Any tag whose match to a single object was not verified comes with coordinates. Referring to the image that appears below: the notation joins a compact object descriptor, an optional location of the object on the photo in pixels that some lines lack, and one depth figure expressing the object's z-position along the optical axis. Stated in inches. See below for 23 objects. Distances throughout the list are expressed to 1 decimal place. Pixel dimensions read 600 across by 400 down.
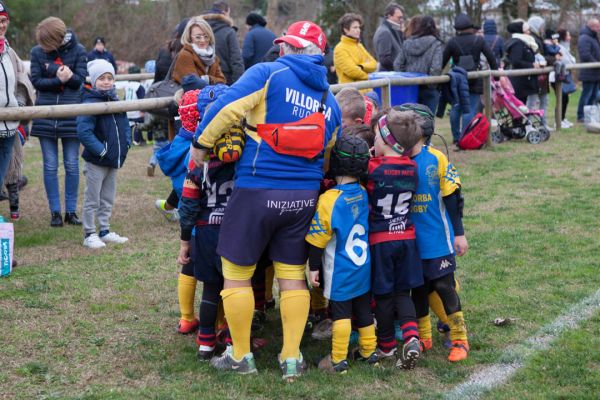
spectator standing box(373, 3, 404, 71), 474.6
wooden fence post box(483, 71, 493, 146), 524.7
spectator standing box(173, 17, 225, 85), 315.9
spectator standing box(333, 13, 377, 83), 418.6
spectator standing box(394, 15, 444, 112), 467.5
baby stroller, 544.7
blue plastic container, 439.7
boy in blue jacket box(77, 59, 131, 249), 286.0
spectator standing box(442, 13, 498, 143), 516.1
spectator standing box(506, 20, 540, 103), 579.5
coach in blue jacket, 172.4
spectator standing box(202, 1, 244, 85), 377.1
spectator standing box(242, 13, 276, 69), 450.3
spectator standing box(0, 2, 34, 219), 284.8
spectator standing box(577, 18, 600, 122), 639.8
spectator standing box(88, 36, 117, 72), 625.1
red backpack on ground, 505.0
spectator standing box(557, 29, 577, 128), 633.6
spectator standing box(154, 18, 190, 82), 367.6
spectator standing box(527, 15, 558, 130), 592.1
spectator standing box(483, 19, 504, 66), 571.2
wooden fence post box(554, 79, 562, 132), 608.1
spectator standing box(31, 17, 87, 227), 318.3
